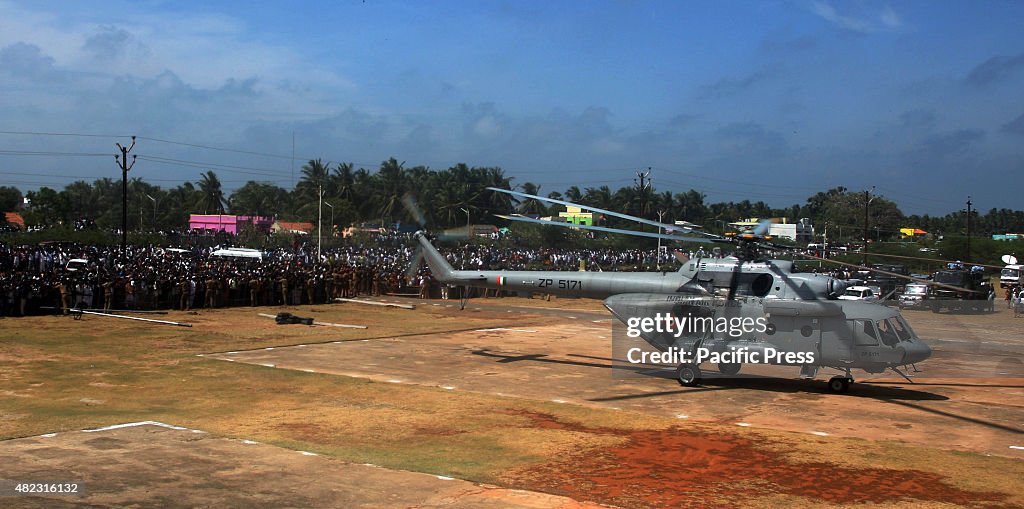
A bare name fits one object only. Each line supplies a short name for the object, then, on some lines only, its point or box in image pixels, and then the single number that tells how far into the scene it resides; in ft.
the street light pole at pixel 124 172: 145.78
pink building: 303.48
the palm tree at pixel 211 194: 378.24
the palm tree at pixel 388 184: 307.37
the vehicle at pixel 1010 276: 189.88
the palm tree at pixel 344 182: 315.78
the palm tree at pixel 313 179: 318.24
